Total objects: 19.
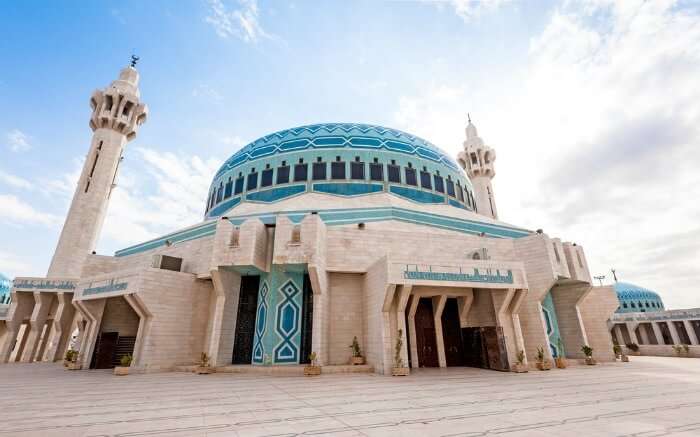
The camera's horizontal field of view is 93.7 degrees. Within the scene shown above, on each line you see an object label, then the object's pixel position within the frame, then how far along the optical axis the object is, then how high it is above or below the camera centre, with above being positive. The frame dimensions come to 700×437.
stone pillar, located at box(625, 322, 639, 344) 35.33 +0.92
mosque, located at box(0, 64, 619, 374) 13.09 +2.11
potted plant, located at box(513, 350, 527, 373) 12.17 -0.84
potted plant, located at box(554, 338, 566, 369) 13.94 -0.86
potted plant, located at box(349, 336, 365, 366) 13.01 -0.47
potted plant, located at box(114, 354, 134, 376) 12.42 -0.81
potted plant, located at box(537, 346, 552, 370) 13.04 -0.80
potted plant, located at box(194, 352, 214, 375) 12.64 -0.84
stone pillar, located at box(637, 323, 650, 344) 35.66 +0.55
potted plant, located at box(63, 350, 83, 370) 14.91 -0.69
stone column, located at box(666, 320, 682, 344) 32.38 +0.71
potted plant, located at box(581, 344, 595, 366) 15.56 -0.66
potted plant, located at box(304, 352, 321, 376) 11.79 -0.91
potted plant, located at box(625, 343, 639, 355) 25.08 -0.54
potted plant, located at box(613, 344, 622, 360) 18.18 -0.62
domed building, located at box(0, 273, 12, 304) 41.41 +6.86
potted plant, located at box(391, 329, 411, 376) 11.20 -0.68
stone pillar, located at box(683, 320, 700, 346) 30.80 +0.66
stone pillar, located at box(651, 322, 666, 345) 32.88 +0.64
